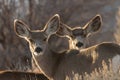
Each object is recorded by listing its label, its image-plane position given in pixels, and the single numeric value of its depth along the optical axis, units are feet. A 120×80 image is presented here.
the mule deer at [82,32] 65.46
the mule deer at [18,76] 57.94
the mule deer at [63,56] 57.06
